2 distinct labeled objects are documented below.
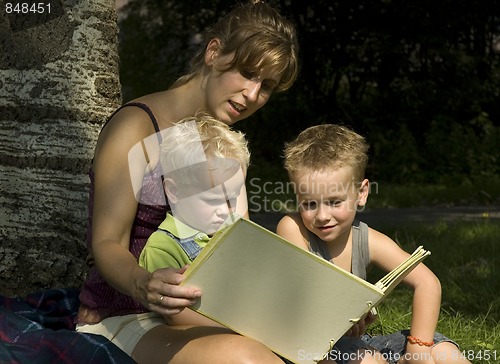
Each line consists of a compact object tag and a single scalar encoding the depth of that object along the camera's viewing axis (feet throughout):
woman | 8.24
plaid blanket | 8.50
